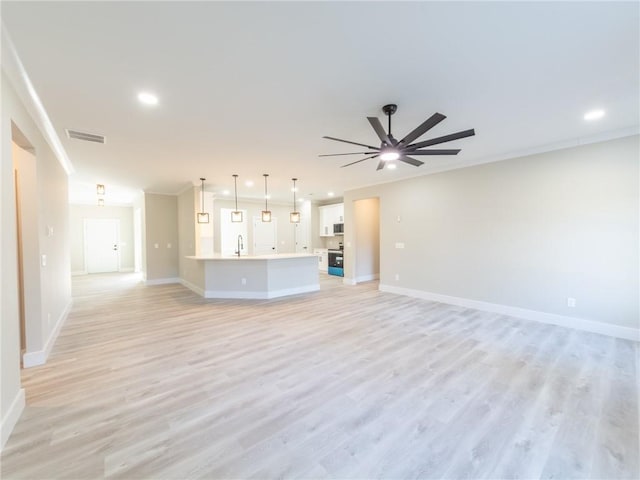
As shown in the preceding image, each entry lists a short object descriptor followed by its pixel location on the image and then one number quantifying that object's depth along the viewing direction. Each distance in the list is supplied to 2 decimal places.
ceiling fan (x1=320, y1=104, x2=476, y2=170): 2.41
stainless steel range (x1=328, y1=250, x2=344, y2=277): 8.93
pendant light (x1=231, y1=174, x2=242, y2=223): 5.83
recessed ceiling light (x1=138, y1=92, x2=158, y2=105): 2.48
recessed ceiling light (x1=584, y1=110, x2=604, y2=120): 3.01
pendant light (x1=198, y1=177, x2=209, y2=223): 5.91
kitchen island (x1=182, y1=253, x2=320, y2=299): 5.75
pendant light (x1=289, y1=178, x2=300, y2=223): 5.88
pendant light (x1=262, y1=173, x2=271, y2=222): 5.52
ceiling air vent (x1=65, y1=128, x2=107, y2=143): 3.37
